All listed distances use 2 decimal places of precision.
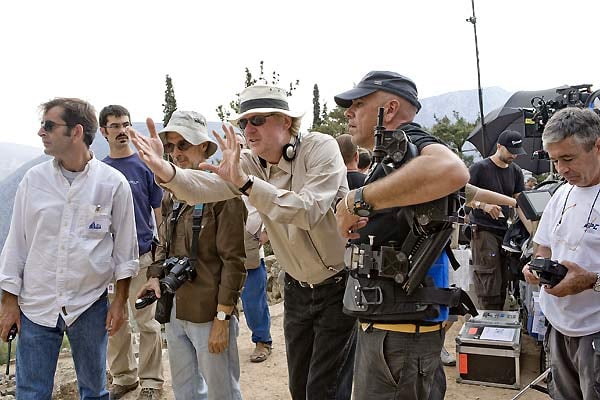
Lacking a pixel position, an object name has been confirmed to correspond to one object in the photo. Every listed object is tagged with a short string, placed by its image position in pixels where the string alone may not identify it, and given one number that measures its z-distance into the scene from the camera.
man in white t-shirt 2.51
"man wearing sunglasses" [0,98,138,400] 2.85
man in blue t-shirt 4.18
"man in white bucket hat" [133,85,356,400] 2.60
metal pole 7.31
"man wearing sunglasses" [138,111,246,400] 2.90
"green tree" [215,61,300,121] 14.77
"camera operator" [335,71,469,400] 1.86
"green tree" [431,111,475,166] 16.17
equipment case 4.34
